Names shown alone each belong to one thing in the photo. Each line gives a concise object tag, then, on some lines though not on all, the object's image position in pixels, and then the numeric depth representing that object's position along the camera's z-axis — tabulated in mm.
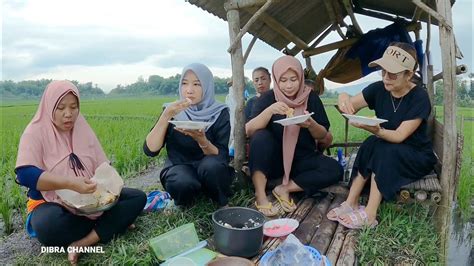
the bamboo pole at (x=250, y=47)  4375
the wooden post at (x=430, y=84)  4143
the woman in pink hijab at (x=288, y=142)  2801
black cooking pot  2098
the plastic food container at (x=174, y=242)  2121
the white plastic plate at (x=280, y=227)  2381
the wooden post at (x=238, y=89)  3279
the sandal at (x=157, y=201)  2956
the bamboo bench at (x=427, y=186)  2652
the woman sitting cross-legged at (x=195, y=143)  2607
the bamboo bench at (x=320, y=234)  2215
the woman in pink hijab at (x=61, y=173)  2094
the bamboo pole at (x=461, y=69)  2942
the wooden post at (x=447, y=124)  2641
